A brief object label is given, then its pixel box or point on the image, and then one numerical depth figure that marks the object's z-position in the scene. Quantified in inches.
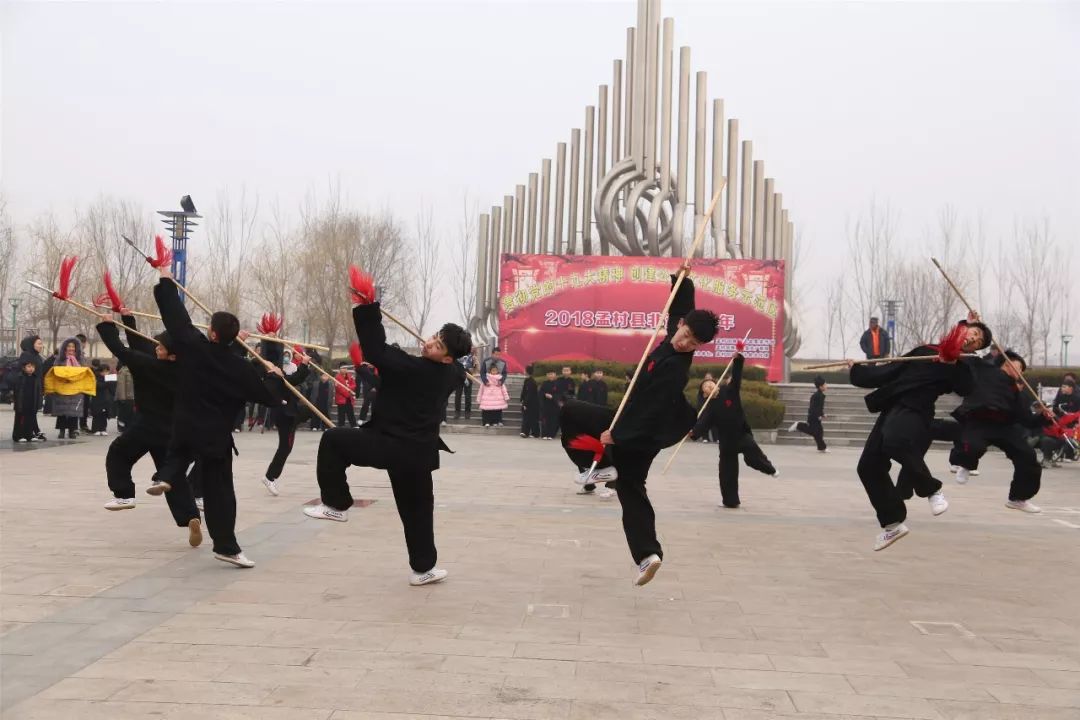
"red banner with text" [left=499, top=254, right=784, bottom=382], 1109.7
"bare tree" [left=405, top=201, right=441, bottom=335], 1817.2
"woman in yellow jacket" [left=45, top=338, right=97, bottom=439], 637.9
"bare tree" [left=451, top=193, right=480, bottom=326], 1844.2
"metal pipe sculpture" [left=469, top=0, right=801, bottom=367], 1192.2
